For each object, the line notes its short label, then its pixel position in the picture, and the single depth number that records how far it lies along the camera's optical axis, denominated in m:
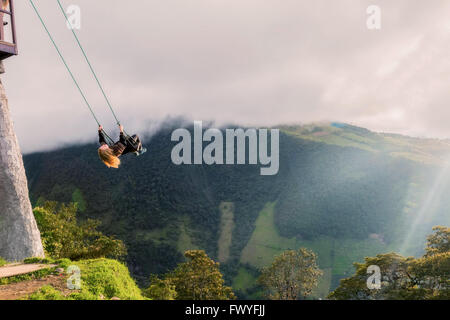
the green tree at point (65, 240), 32.53
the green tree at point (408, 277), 32.75
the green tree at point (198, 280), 37.94
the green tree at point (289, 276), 52.91
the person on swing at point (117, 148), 12.58
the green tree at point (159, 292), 25.23
